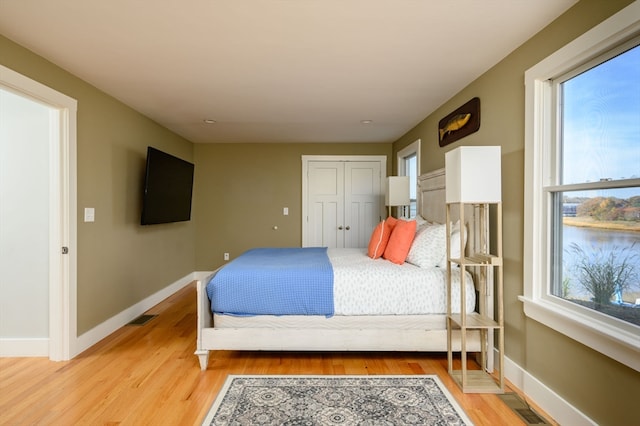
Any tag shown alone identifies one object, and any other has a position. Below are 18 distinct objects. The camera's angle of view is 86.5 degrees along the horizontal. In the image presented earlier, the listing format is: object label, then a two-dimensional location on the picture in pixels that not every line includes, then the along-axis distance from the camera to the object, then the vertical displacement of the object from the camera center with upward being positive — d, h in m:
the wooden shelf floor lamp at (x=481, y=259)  2.21 -0.33
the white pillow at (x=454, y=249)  2.74 -0.30
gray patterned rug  1.92 -1.17
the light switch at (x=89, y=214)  2.95 -0.03
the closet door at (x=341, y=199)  5.67 +0.21
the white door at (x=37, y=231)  2.69 -0.16
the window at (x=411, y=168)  4.41 +0.64
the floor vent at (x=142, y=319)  3.58 -1.18
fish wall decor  2.83 +0.82
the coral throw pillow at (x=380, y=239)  3.25 -0.27
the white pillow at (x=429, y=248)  2.77 -0.30
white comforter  2.56 -0.62
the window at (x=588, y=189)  1.57 +0.12
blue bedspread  2.54 -0.61
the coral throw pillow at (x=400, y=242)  2.96 -0.27
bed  2.54 -0.85
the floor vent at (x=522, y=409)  1.91 -1.17
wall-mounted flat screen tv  3.67 +0.27
